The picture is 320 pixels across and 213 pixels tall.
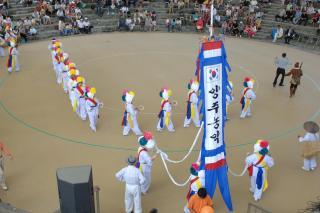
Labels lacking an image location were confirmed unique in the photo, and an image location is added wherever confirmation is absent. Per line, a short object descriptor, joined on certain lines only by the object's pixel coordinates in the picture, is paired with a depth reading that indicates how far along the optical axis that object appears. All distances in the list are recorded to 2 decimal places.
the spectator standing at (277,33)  18.76
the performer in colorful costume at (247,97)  10.22
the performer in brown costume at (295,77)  11.79
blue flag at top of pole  6.17
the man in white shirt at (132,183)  6.55
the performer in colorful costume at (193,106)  9.81
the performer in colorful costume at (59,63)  12.38
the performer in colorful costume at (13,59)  13.55
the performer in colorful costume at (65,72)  11.55
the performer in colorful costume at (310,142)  8.20
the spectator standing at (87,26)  19.86
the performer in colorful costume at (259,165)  7.11
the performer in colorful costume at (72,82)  10.41
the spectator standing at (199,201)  5.94
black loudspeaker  5.46
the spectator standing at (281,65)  12.69
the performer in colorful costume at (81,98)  10.16
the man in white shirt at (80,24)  19.75
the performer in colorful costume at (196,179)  6.61
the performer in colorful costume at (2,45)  15.54
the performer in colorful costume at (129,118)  9.22
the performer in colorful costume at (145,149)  7.14
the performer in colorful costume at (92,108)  9.61
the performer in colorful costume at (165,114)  9.47
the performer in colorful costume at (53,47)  13.10
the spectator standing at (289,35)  18.44
